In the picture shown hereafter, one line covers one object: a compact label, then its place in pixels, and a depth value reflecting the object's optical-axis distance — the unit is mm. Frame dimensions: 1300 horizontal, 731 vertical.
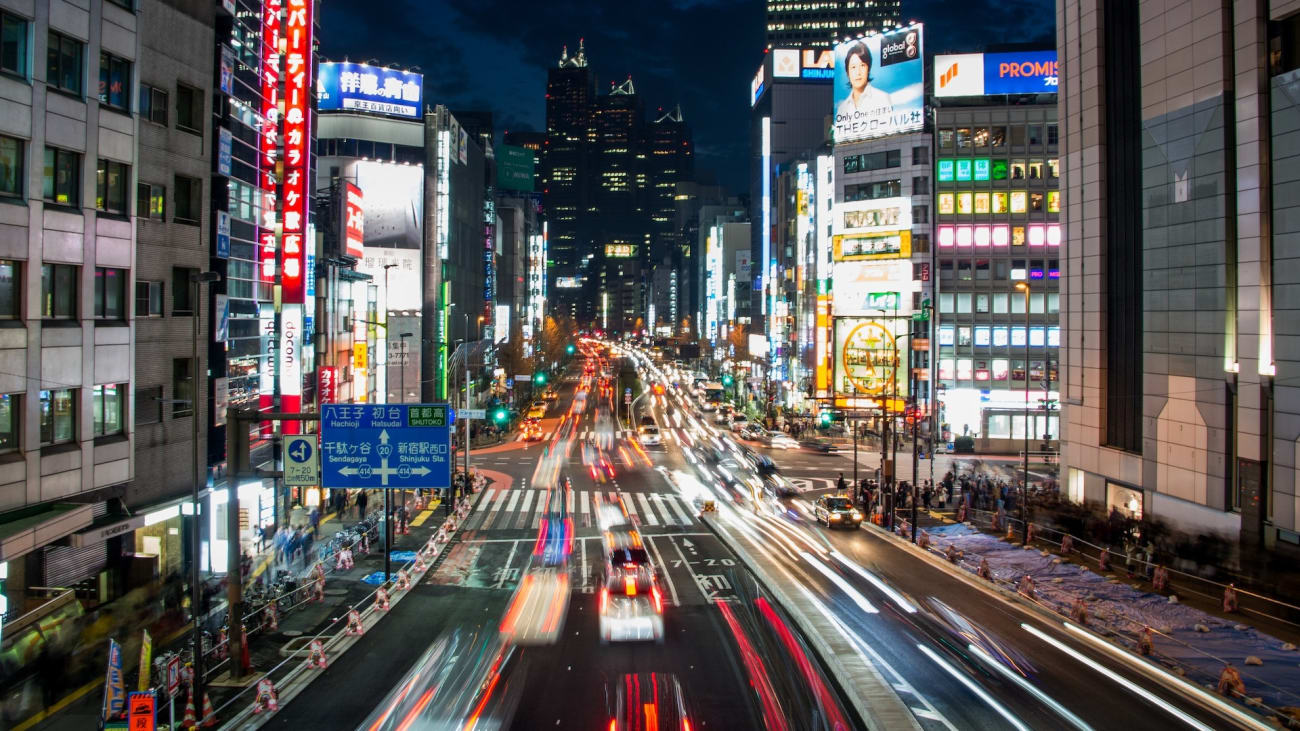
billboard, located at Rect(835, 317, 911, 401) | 79688
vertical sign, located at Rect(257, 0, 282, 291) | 35781
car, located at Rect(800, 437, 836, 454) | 69125
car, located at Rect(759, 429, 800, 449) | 74062
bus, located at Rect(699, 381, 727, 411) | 107000
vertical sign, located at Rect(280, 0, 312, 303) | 37656
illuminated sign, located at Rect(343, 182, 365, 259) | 50825
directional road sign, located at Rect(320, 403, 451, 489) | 24922
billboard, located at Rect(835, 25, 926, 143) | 78562
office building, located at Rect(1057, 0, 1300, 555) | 28891
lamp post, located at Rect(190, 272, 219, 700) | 17422
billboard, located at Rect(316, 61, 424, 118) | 75369
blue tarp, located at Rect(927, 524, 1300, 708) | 19891
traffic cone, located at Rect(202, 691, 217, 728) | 17188
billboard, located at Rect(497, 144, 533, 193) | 144625
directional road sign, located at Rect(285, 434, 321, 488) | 25000
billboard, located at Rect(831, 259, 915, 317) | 78500
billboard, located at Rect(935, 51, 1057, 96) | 73625
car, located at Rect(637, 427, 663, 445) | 72250
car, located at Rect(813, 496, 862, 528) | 39531
